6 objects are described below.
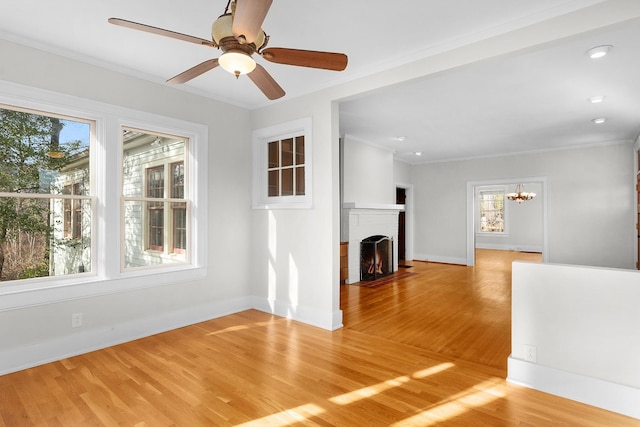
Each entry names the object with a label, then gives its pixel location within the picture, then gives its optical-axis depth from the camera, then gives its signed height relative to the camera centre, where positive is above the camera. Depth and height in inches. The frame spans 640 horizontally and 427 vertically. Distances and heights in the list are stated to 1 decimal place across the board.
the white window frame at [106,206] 114.2 +3.2
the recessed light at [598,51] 117.9 +56.8
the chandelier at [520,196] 429.1 +19.3
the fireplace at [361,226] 253.8 -11.7
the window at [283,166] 160.4 +24.0
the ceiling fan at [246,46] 63.5 +37.0
